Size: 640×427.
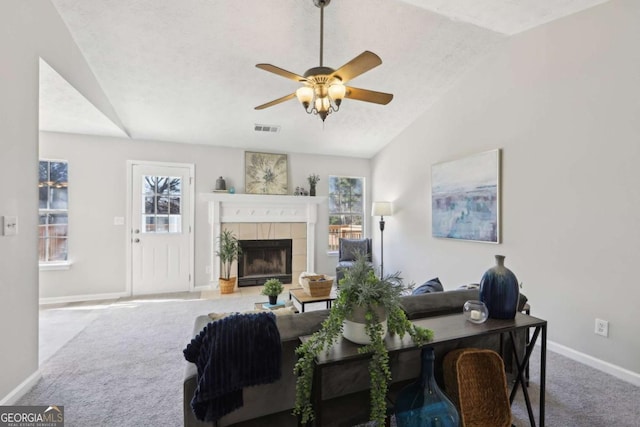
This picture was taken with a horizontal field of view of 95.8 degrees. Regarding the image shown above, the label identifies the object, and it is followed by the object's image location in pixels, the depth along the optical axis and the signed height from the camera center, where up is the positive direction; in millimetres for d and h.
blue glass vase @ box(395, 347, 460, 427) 1432 -953
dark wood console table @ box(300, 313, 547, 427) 1183 -605
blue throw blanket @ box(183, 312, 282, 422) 1210 -643
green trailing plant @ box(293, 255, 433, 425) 1188 -509
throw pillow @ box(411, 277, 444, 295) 2326 -597
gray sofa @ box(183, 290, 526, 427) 1355 -890
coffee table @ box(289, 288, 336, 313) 3020 -897
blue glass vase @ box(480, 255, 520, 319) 1654 -448
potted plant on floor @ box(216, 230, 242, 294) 4637 -692
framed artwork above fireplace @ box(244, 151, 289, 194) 5078 +726
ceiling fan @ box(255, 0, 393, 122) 1994 +970
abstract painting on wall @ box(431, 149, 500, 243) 3289 +212
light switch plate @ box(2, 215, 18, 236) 1894 -88
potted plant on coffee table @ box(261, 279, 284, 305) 3009 -802
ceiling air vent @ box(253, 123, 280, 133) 4418 +1328
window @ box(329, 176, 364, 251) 5727 +121
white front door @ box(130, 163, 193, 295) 4539 -238
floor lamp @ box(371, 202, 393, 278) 4992 +93
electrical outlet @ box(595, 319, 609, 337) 2377 -929
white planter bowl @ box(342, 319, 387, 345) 1286 -530
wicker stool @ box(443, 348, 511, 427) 1626 -1004
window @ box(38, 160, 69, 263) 4141 +22
